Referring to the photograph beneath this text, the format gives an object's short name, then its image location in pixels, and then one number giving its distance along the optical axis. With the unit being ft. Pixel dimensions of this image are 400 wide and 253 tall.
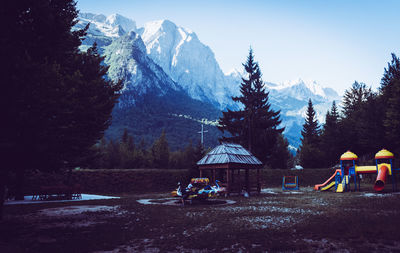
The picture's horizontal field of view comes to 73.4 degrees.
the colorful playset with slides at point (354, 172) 75.61
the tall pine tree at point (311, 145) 170.19
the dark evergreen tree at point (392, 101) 96.63
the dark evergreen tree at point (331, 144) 150.10
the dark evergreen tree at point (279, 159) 178.81
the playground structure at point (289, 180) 122.01
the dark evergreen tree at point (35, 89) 28.66
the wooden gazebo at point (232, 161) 77.87
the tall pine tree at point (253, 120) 139.03
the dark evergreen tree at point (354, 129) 129.83
